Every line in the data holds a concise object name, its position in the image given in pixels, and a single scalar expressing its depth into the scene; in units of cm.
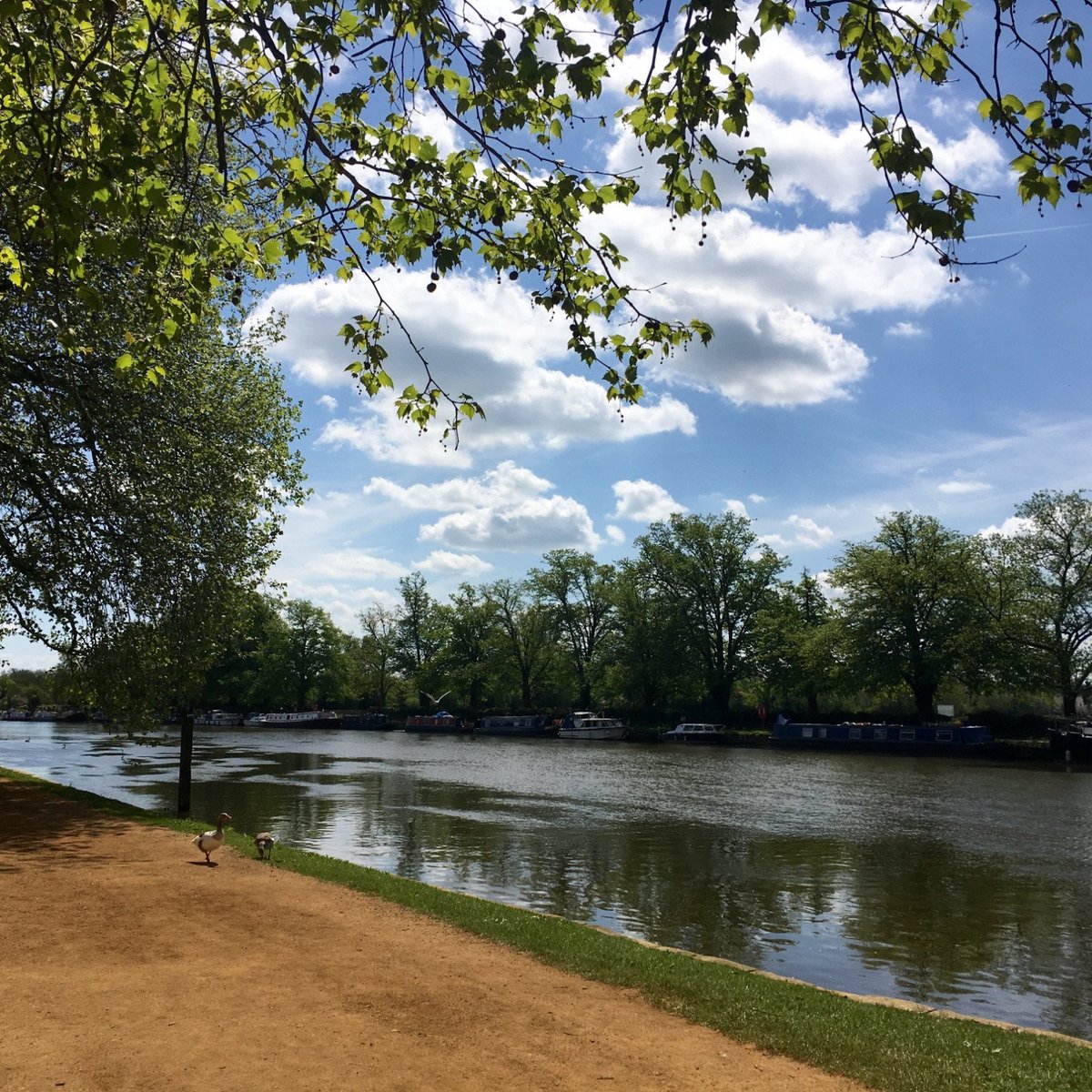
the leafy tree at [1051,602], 6131
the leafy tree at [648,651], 8269
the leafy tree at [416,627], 11438
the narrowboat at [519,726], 8894
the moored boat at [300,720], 10288
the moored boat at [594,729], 8038
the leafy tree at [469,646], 10456
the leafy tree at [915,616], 6412
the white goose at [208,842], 1447
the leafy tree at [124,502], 1512
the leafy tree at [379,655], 11644
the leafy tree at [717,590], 8238
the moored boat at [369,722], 10625
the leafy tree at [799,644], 7006
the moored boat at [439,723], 9800
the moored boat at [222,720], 10549
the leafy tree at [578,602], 9731
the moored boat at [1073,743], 5188
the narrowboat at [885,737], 5847
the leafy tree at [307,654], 10950
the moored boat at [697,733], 7369
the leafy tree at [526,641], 9988
